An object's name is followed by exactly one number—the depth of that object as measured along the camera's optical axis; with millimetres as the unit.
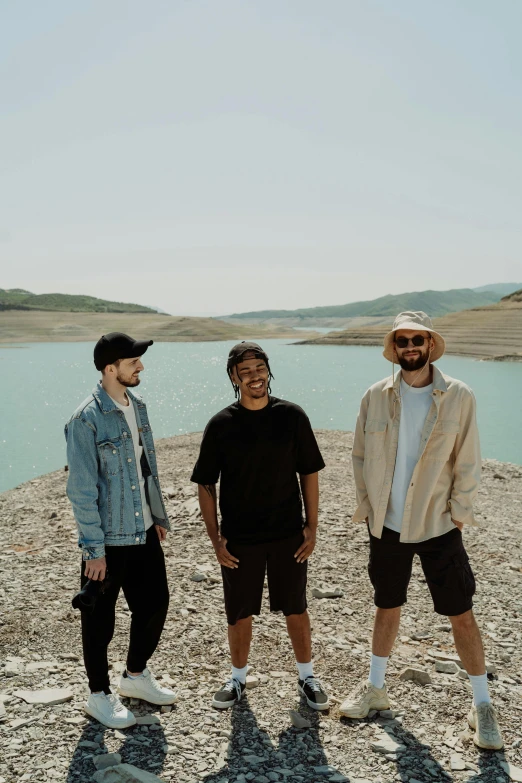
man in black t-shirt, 3434
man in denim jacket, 3320
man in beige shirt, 3334
